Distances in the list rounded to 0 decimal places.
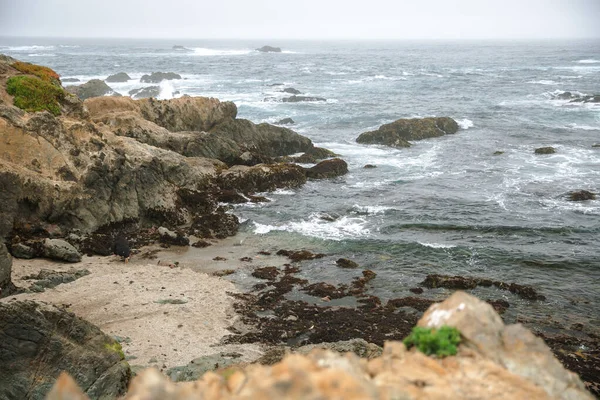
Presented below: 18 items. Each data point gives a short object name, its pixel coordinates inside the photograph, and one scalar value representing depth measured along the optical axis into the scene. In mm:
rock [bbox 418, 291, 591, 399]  7891
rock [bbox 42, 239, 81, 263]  24141
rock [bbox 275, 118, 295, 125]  63019
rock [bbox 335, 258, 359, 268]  26438
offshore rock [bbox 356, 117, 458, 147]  54688
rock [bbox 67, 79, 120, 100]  63031
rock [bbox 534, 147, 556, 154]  48866
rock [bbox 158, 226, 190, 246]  28266
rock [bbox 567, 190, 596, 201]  35844
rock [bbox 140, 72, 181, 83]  101900
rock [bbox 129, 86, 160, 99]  78631
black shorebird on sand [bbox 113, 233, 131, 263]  25547
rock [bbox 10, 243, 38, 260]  23516
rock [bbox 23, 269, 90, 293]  21203
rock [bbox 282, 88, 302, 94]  85656
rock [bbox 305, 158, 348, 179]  42094
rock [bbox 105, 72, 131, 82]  99594
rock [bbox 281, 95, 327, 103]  77625
